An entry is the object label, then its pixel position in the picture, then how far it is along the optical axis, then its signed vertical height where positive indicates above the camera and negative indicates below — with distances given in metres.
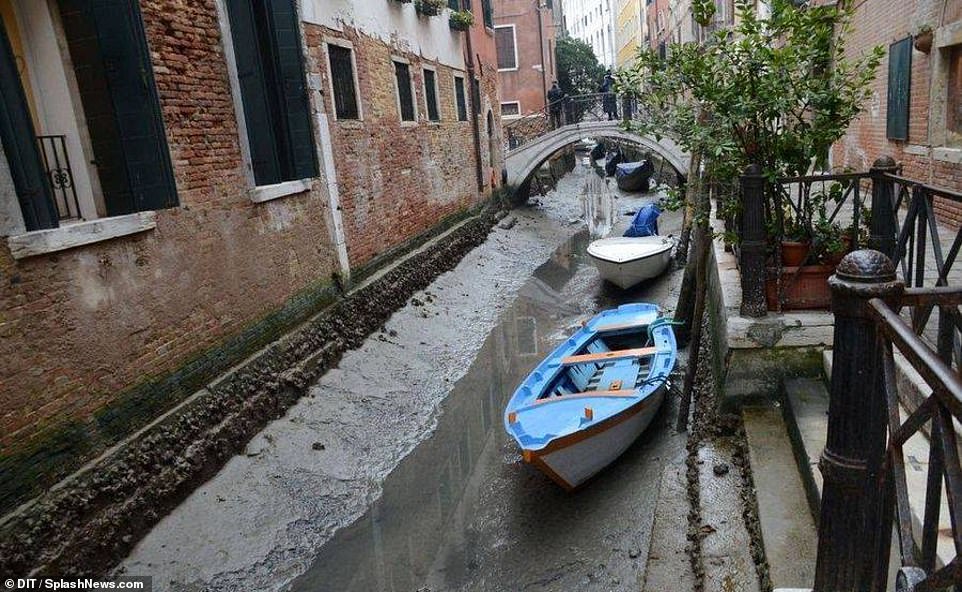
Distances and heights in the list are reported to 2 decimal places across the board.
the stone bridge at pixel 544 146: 19.14 -0.57
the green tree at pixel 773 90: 4.85 +0.10
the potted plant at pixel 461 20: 13.83 +2.34
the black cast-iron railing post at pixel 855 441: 1.54 -0.82
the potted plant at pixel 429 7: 11.73 +2.28
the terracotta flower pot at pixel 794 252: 4.71 -1.04
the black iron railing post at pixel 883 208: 4.10 -0.70
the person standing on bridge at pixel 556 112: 20.08 +0.41
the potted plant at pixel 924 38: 7.00 +0.51
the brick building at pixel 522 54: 28.95 +3.14
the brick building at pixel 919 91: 6.70 -0.03
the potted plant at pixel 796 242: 4.72 -0.97
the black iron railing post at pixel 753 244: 4.61 -0.93
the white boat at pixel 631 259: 11.55 -2.39
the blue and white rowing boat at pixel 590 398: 5.39 -2.45
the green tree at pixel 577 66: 34.16 +2.97
